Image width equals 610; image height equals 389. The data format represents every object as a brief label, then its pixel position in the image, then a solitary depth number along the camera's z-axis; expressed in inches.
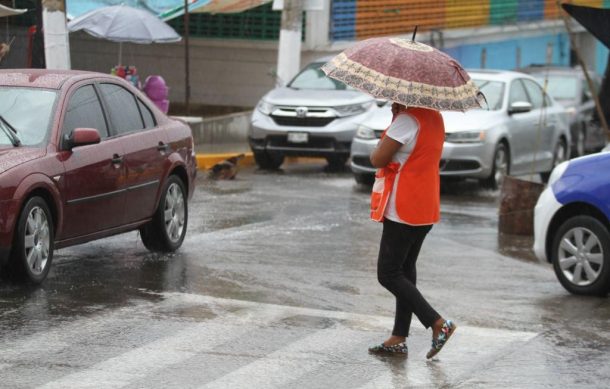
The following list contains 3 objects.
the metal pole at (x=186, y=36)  872.9
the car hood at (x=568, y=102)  947.2
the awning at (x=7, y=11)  730.2
